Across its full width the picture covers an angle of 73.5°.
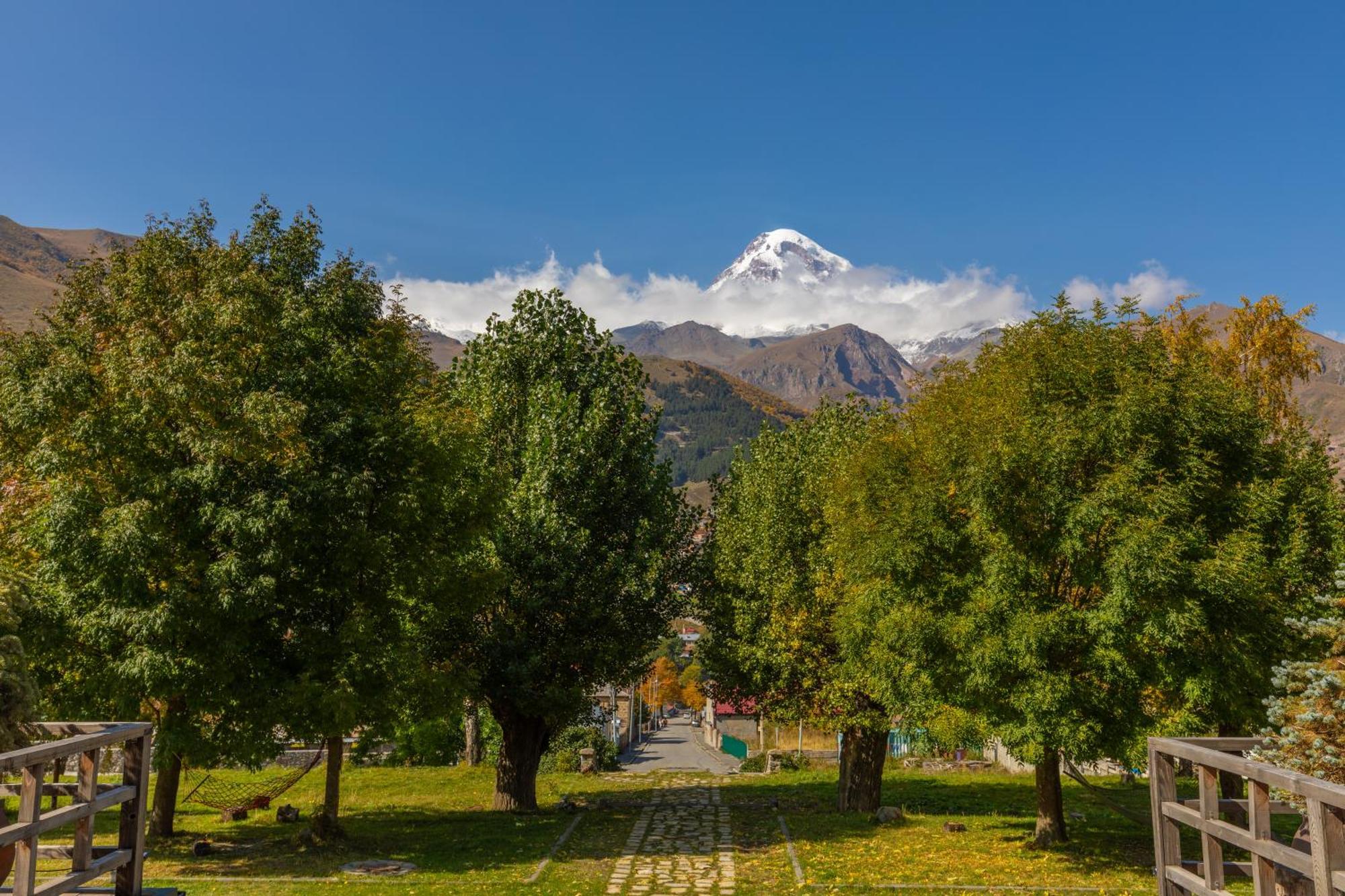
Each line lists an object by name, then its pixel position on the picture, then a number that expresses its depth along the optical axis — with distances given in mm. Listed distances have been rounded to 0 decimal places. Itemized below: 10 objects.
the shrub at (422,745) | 38000
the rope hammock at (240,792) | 23812
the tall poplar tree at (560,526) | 23938
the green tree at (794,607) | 25141
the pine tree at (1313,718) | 9023
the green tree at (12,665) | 10625
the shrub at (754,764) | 42250
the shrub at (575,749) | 37531
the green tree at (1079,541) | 16438
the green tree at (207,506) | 16828
